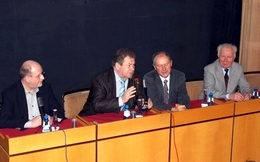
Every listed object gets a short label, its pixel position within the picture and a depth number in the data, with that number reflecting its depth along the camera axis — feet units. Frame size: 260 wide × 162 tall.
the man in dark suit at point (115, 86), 13.98
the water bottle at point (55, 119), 12.33
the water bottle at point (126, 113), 12.97
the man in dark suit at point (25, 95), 12.97
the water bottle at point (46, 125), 11.62
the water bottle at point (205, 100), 14.62
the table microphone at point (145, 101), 13.60
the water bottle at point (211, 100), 14.49
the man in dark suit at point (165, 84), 15.10
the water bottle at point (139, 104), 13.56
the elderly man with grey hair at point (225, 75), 16.49
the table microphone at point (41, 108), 11.62
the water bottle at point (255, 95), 15.49
